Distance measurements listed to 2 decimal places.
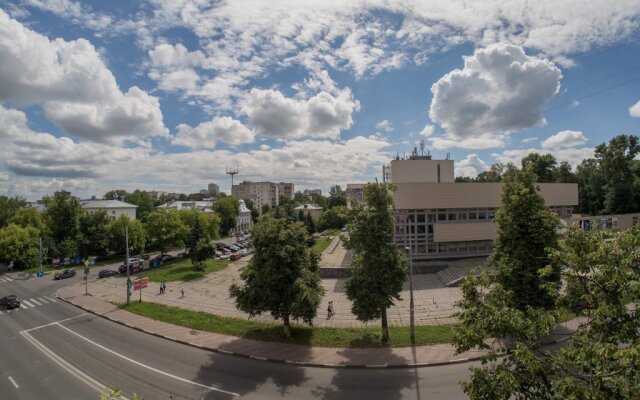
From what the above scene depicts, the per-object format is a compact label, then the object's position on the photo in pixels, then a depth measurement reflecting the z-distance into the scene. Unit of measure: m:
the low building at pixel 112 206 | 76.81
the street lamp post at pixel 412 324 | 19.78
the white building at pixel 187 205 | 99.01
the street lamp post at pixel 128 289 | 29.35
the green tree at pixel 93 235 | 54.59
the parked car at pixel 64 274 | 42.94
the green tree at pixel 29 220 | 56.98
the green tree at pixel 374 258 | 18.64
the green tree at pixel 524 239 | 18.94
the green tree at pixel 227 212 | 88.62
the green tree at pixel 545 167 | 77.39
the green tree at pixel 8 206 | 64.94
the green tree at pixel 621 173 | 60.12
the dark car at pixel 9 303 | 29.92
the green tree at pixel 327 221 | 98.12
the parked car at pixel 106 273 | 42.93
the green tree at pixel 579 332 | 5.25
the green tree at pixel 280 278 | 19.31
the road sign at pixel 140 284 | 28.55
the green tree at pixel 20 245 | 48.34
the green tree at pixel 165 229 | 49.97
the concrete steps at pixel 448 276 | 32.75
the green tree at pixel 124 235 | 53.72
